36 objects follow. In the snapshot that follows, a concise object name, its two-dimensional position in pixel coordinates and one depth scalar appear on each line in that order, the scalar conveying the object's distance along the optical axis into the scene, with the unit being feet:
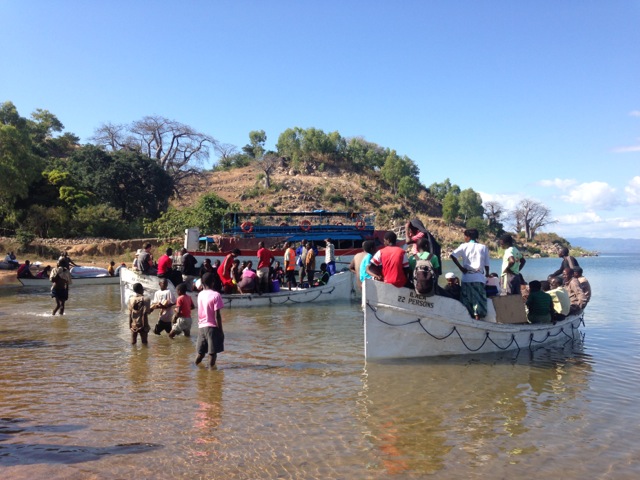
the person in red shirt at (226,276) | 54.80
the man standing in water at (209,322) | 27.40
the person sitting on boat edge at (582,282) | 40.19
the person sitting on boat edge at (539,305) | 36.11
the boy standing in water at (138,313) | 33.65
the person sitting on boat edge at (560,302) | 37.76
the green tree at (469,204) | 312.71
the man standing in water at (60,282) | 46.78
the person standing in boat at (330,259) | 74.90
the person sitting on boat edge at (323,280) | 66.83
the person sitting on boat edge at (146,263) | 50.01
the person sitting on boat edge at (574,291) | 40.27
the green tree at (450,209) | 294.87
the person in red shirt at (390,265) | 30.07
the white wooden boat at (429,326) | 30.53
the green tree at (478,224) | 293.02
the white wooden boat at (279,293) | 50.80
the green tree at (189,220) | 138.92
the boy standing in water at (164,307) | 37.06
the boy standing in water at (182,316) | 36.17
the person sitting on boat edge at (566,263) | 40.64
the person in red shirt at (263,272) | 55.83
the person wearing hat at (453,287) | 33.27
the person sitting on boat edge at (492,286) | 36.35
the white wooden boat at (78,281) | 80.33
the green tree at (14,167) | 110.01
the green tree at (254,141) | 321.97
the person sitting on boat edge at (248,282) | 55.47
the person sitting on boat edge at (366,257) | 33.68
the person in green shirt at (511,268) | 34.55
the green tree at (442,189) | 335.47
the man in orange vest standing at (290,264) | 65.92
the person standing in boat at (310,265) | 67.15
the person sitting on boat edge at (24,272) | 79.97
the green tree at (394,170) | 297.53
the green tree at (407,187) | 289.53
